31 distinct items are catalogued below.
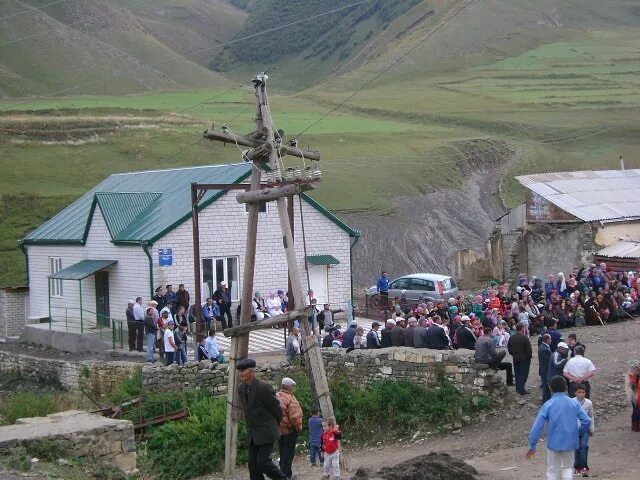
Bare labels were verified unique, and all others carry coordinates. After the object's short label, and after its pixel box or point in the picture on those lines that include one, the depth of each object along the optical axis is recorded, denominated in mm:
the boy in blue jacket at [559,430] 12188
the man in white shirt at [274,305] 28828
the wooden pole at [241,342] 18375
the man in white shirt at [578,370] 16891
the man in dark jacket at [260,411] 13195
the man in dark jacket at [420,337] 22219
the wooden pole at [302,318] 17797
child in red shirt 15273
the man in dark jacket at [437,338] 21969
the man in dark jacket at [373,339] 23203
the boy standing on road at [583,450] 14625
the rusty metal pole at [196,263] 25641
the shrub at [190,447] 20578
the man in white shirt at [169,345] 24516
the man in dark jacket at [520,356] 19844
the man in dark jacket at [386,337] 23000
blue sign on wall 30062
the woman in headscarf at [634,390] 17406
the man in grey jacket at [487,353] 20141
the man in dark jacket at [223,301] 28719
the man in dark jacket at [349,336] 23375
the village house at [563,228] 38344
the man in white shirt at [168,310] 25953
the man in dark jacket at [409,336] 22781
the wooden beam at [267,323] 18344
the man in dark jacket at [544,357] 19703
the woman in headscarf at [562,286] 29497
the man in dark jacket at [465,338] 22766
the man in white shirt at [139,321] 27797
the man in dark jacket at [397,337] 22875
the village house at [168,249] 30406
